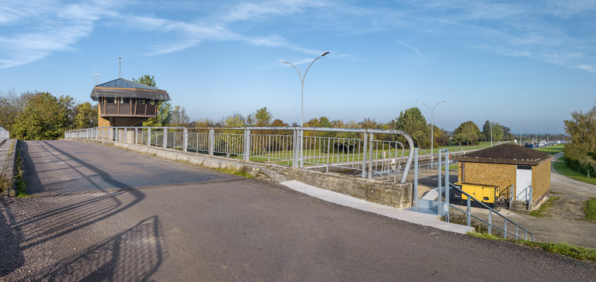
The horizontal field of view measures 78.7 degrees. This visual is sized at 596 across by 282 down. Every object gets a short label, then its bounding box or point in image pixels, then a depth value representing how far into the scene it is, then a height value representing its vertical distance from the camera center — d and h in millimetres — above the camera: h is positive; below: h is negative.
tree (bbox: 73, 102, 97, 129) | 65375 +3406
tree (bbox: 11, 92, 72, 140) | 55875 +2265
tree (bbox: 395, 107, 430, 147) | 64162 +2906
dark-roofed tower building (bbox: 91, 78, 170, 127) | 44281 +4136
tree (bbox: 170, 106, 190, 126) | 69125 +3853
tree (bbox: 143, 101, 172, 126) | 61203 +3857
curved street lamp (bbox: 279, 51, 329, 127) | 26545 +3552
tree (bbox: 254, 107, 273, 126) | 51438 +2945
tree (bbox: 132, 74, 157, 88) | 64875 +9703
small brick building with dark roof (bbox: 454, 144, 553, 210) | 22500 -1951
